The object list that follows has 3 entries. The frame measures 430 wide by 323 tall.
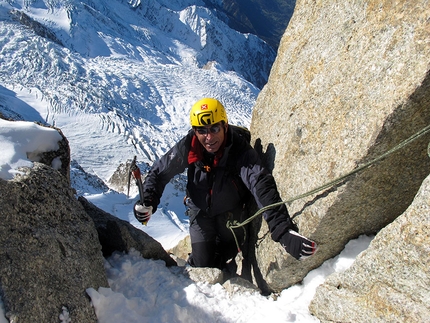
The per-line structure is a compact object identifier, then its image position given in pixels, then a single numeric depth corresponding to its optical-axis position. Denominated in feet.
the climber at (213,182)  11.36
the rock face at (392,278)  7.22
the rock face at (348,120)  7.64
